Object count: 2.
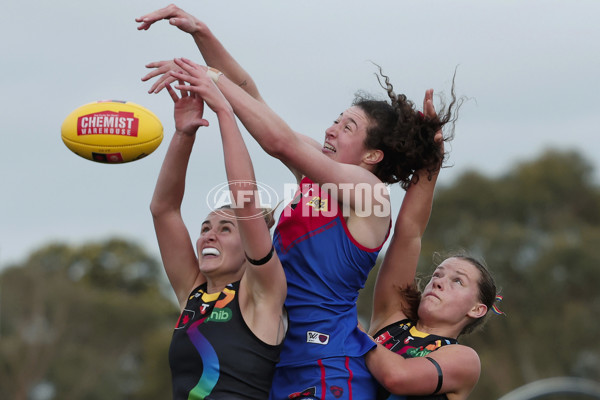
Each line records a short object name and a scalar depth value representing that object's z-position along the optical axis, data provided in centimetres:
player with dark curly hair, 1195
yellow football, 1337
